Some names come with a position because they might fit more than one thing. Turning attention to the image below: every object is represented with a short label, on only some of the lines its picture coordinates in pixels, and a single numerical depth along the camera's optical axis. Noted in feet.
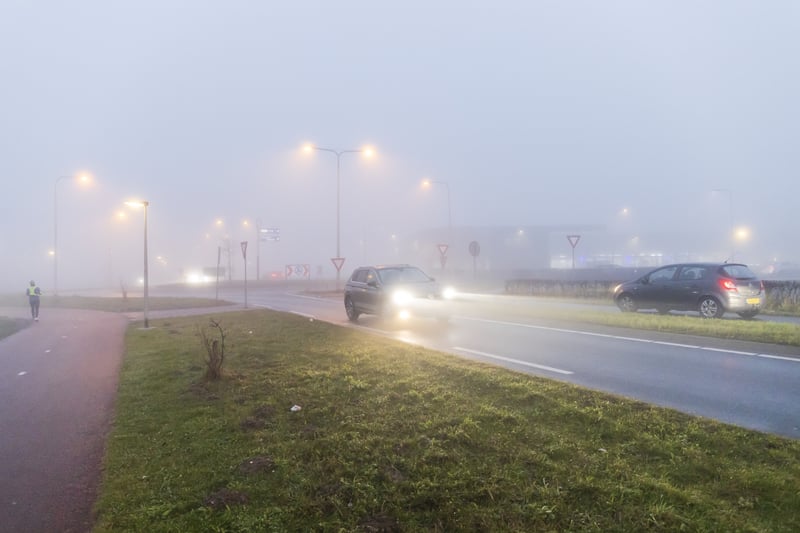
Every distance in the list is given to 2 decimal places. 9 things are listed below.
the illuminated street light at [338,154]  89.73
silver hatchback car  43.16
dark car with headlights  45.09
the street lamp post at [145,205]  50.26
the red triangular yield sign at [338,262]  91.70
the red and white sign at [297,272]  186.09
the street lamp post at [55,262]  110.11
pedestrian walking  67.62
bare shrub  23.28
